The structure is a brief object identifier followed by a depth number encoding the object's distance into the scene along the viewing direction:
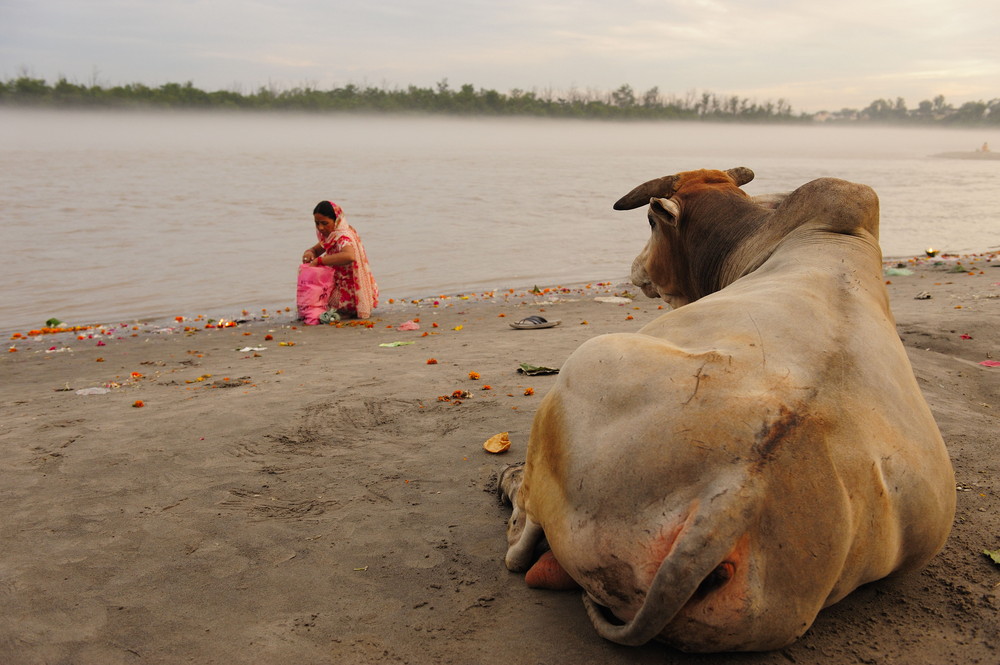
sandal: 8.23
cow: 2.28
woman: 9.36
